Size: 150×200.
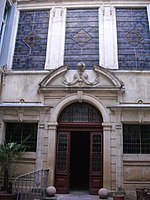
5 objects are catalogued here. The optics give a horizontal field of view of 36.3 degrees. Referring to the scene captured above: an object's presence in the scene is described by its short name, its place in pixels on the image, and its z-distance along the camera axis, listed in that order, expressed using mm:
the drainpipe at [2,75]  8668
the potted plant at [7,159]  6887
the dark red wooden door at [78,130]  7645
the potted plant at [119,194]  6383
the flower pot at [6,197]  6430
